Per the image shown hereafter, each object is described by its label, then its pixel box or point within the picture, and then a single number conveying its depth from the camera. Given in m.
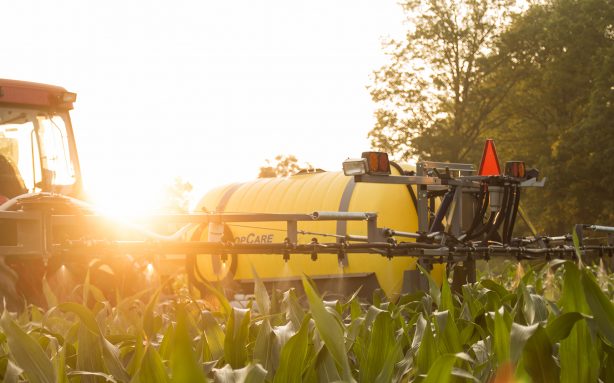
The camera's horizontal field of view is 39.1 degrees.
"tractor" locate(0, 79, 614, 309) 5.23
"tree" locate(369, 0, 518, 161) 40.31
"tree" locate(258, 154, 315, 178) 66.06
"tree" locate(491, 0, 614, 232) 33.75
